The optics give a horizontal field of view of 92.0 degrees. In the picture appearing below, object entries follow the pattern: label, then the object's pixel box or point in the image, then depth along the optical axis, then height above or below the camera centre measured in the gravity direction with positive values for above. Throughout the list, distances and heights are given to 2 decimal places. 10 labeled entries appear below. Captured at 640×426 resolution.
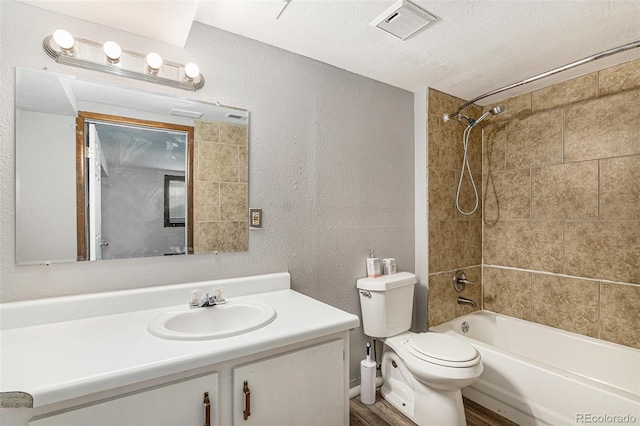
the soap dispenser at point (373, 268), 2.10 -0.38
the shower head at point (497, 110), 2.10 +0.70
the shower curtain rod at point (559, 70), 1.53 +0.82
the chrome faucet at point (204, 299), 1.41 -0.39
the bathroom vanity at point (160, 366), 0.81 -0.44
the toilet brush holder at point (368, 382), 2.00 -1.10
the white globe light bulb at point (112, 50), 1.29 +0.70
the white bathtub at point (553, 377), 1.58 -0.99
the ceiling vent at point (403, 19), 1.44 +0.96
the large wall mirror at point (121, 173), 1.22 +0.19
